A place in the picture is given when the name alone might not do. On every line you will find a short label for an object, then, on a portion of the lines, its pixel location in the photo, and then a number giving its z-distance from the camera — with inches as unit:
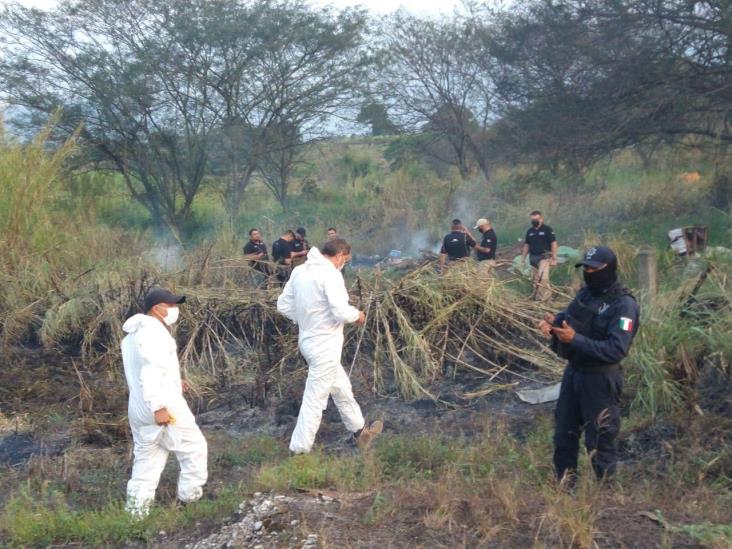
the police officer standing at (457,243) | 561.9
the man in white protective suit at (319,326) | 272.2
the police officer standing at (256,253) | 454.6
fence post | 351.3
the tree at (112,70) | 888.9
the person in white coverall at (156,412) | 229.0
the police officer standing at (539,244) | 554.5
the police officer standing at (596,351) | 200.8
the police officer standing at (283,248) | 554.9
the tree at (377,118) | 1014.0
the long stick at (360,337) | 346.9
